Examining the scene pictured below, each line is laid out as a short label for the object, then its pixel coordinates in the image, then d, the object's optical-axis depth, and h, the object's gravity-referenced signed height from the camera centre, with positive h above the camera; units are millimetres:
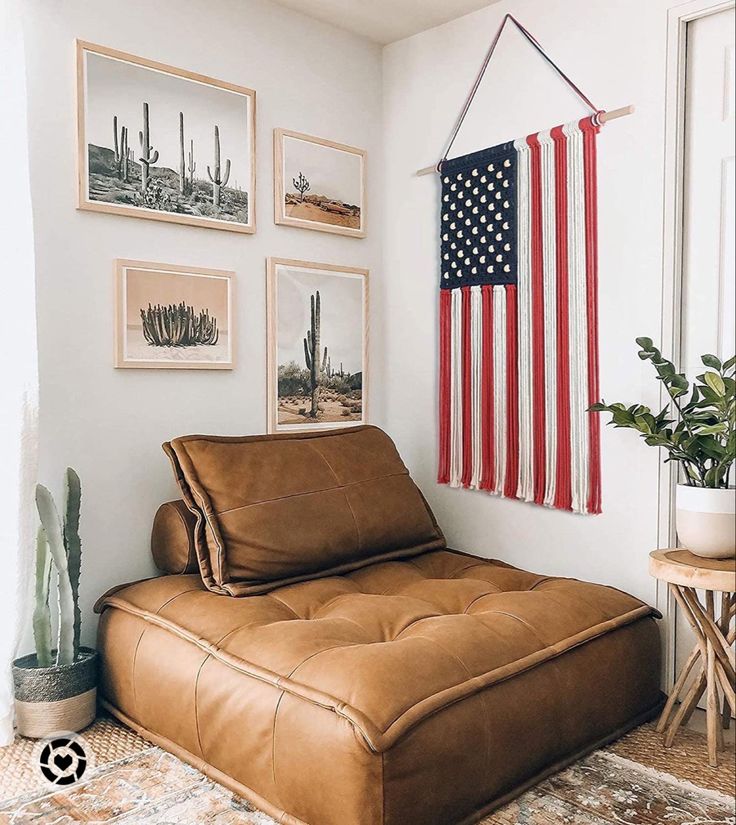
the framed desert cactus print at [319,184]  2615 +628
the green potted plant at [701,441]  928 -139
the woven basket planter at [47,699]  1950 -787
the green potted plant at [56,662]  1952 -714
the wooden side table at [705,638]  1009 -451
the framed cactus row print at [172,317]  2266 +162
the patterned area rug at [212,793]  1488 -888
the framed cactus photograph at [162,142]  2186 +658
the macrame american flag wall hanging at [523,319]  2305 +158
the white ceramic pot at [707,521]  932 -232
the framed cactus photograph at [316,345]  2629 +90
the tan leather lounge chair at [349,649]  1491 -593
